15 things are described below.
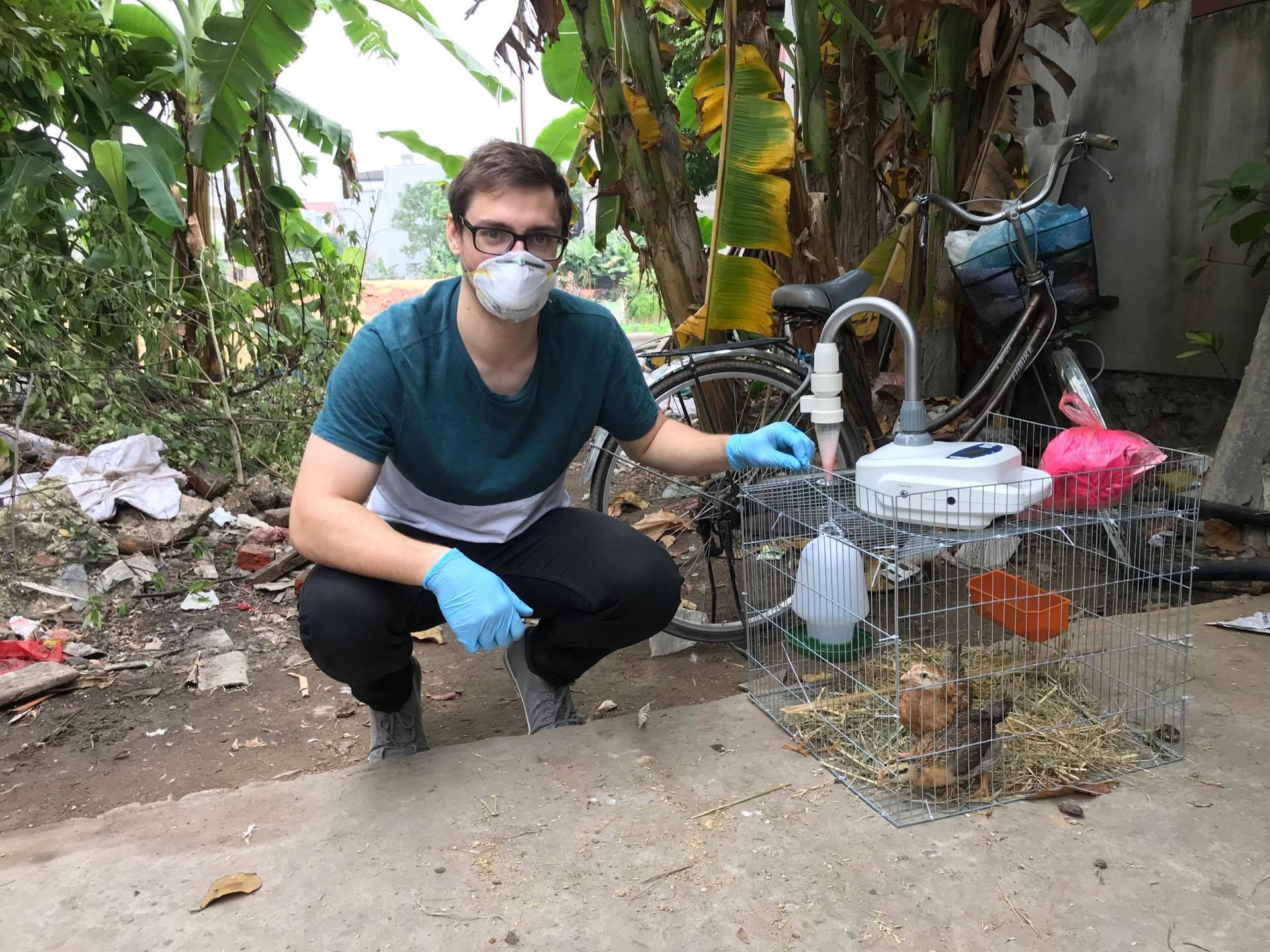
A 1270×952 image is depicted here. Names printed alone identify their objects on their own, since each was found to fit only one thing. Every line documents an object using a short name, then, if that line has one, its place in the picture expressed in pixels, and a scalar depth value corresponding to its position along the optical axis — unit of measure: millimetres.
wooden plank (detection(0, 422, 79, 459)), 3863
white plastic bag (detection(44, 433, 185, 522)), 3576
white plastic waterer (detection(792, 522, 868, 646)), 2143
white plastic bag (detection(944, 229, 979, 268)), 3105
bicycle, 2766
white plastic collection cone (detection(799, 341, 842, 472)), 1984
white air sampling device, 1748
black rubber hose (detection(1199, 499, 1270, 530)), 2947
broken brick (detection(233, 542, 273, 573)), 3584
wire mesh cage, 1798
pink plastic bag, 1851
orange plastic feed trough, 1997
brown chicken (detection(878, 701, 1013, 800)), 1786
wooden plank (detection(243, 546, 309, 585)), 3479
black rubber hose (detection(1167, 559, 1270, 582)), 2729
